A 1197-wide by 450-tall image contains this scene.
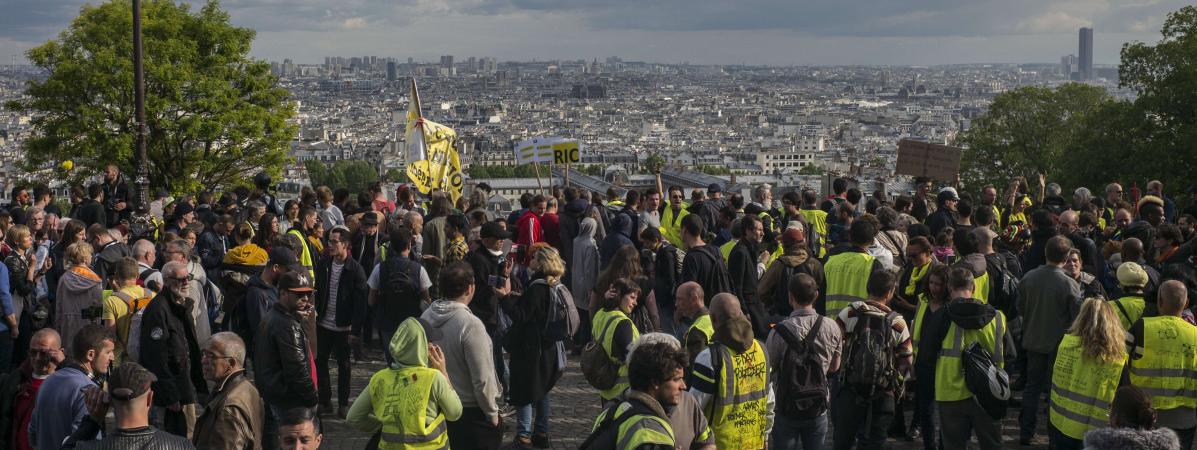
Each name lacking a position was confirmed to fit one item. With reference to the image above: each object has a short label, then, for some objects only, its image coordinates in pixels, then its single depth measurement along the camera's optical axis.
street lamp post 14.98
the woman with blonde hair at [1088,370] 6.88
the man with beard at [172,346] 7.61
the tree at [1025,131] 62.75
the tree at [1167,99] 34.78
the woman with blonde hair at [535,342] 8.07
